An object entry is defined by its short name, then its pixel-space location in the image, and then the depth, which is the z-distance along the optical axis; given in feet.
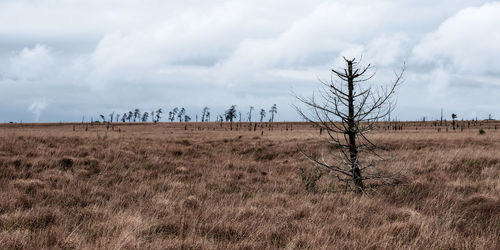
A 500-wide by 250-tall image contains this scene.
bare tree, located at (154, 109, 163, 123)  510.42
